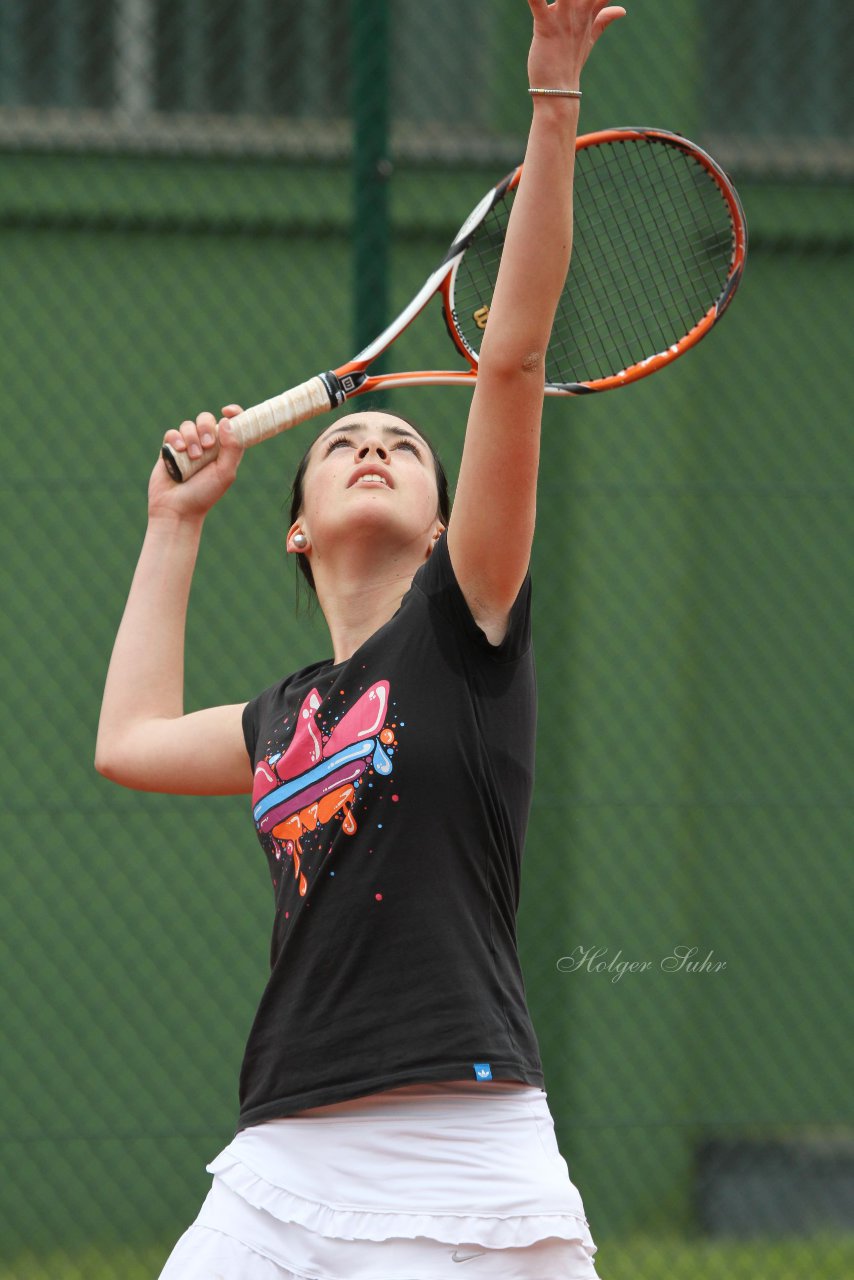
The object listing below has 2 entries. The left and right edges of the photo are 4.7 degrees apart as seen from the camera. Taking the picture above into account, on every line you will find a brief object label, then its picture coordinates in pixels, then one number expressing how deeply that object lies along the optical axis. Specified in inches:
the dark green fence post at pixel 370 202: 515.3
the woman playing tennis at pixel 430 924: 446.2
